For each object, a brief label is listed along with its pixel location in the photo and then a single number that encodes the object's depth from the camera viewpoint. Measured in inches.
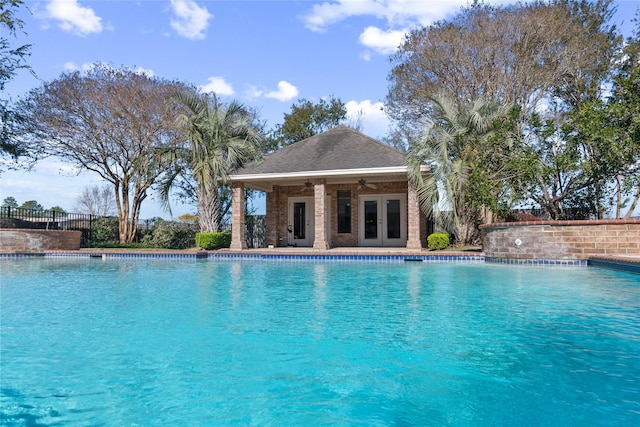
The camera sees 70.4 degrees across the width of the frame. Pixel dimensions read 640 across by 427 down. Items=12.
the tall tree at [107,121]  828.6
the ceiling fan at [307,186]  784.9
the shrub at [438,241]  652.1
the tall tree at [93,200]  1752.0
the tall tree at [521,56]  751.1
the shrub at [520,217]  755.4
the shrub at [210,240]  730.2
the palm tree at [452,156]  636.7
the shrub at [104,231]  899.4
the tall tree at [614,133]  513.3
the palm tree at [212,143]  717.3
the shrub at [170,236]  866.1
